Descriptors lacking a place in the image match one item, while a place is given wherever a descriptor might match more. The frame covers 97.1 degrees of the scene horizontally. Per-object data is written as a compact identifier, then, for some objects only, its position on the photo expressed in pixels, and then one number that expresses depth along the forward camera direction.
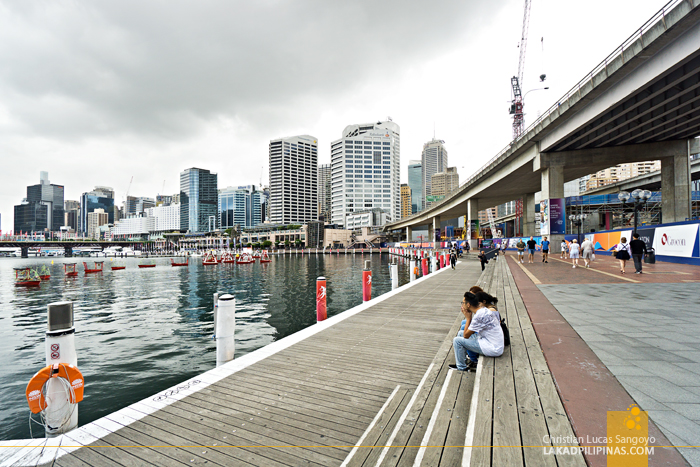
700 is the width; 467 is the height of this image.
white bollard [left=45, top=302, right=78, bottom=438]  3.99
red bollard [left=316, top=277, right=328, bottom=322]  10.05
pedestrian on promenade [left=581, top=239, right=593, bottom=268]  18.97
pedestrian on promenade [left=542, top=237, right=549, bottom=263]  23.19
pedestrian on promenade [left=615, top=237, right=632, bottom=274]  15.43
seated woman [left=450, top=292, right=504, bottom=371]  4.42
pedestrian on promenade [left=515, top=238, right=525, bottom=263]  25.16
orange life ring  3.83
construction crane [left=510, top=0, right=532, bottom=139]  114.12
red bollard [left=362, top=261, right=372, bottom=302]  13.15
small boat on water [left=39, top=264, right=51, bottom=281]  40.39
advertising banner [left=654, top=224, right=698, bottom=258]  17.88
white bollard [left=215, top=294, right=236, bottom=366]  6.23
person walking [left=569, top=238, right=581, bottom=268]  18.77
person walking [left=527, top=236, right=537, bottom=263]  23.62
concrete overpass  19.67
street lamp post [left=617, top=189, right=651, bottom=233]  18.75
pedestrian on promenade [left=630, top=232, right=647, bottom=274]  15.07
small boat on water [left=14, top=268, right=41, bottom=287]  33.78
